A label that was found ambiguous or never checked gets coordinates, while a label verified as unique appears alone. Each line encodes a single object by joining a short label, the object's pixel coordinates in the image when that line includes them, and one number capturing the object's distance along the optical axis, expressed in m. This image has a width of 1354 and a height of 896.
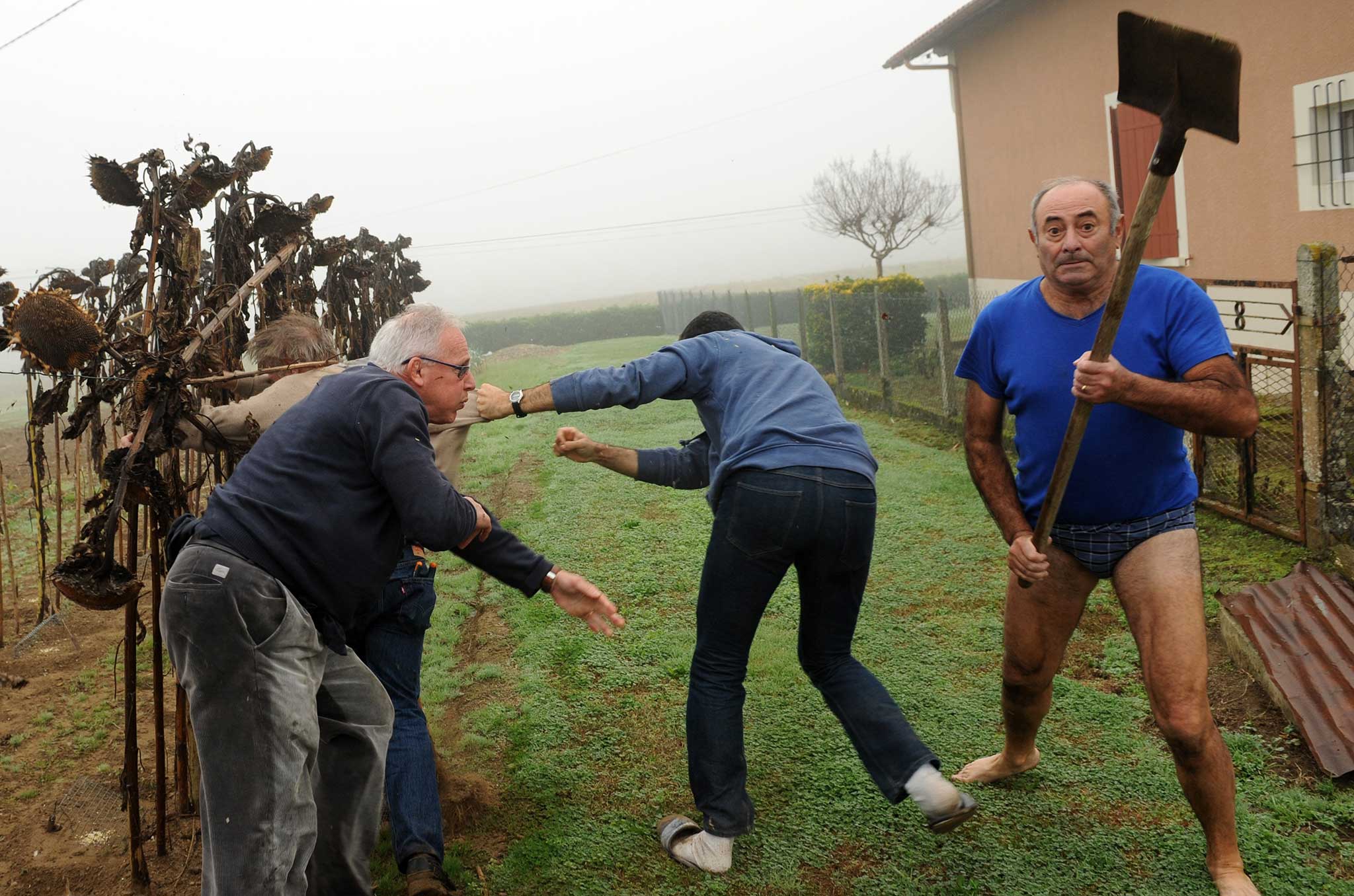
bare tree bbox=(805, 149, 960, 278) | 31.27
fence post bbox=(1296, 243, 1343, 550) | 5.73
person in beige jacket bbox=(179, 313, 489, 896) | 3.34
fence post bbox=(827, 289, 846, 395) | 14.84
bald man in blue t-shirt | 2.87
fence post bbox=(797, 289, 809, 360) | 16.80
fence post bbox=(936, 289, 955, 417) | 11.09
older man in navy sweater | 2.62
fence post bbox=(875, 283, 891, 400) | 12.98
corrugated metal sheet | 3.73
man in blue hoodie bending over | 3.18
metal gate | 6.06
